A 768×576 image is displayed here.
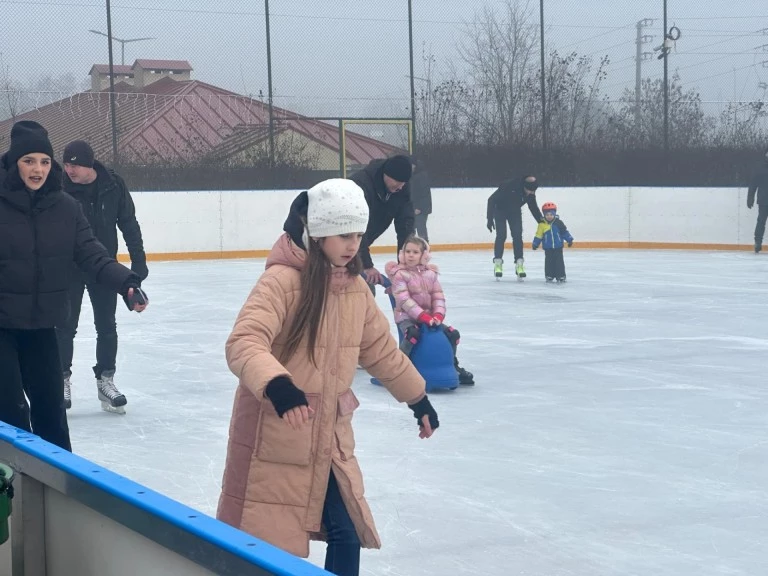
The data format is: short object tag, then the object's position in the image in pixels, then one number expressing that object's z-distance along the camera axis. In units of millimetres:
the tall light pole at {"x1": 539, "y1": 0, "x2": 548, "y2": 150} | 20016
